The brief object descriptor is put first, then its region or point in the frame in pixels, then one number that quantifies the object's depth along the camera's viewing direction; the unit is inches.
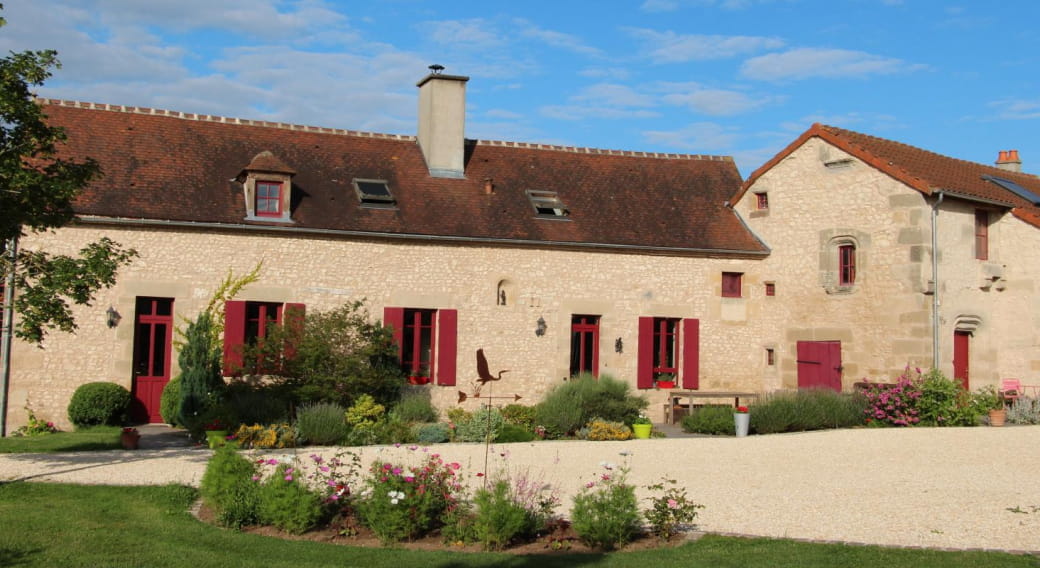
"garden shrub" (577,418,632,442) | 625.6
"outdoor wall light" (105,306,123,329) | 671.1
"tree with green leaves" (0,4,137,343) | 429.4
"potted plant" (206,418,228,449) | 543.5
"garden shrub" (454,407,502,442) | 604.4
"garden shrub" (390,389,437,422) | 660.7
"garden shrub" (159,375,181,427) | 647.8
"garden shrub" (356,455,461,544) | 329.7
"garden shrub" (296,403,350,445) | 574.2
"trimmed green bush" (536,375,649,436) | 642.2
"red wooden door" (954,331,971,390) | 733.9
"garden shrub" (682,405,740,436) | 658.2
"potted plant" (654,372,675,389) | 792.3
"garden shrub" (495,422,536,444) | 605.0
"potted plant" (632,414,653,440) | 643.5
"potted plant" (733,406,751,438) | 637.3
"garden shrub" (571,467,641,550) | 324.8
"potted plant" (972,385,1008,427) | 668.1
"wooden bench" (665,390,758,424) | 740.6
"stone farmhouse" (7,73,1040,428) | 689.0
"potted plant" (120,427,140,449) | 540.4
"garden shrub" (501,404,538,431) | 665.0
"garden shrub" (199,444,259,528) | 348.2
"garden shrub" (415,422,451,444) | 591.8
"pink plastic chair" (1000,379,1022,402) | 725.9
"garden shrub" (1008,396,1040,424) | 685.3
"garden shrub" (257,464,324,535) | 337.4
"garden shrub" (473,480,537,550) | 322.3
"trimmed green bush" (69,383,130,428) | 645.3
